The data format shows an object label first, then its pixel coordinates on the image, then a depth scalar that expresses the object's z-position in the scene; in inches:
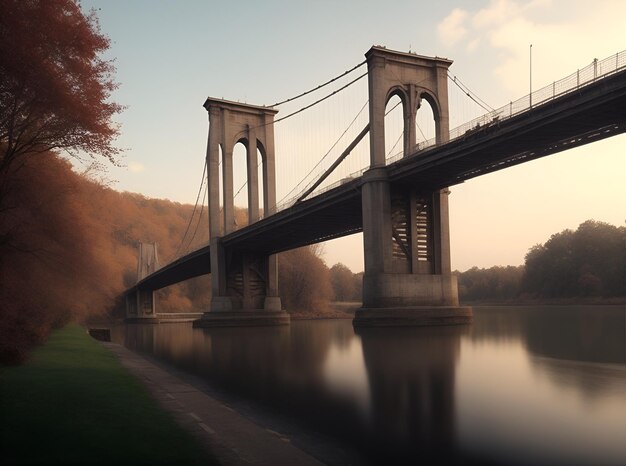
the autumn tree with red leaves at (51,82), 677.9
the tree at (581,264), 3599.9
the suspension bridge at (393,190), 1141.7
